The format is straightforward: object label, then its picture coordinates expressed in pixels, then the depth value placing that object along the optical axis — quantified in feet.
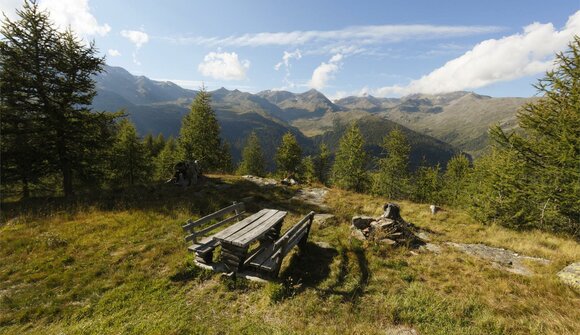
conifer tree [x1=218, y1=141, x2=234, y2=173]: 115.55
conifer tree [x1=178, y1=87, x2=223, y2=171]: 104.12
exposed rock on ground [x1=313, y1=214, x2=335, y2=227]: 42.29
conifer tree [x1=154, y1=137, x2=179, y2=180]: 140.46
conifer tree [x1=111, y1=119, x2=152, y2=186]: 107.14
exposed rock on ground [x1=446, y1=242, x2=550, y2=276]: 29.91
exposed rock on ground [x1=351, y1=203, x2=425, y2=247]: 34.81
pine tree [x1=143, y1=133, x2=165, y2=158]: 184.85
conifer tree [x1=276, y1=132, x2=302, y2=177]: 160.86
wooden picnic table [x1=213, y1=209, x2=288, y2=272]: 24.25
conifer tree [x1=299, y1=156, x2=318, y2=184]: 182.03
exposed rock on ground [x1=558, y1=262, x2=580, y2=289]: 25.08
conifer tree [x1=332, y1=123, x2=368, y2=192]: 131.34
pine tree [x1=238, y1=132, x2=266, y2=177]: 209.26
